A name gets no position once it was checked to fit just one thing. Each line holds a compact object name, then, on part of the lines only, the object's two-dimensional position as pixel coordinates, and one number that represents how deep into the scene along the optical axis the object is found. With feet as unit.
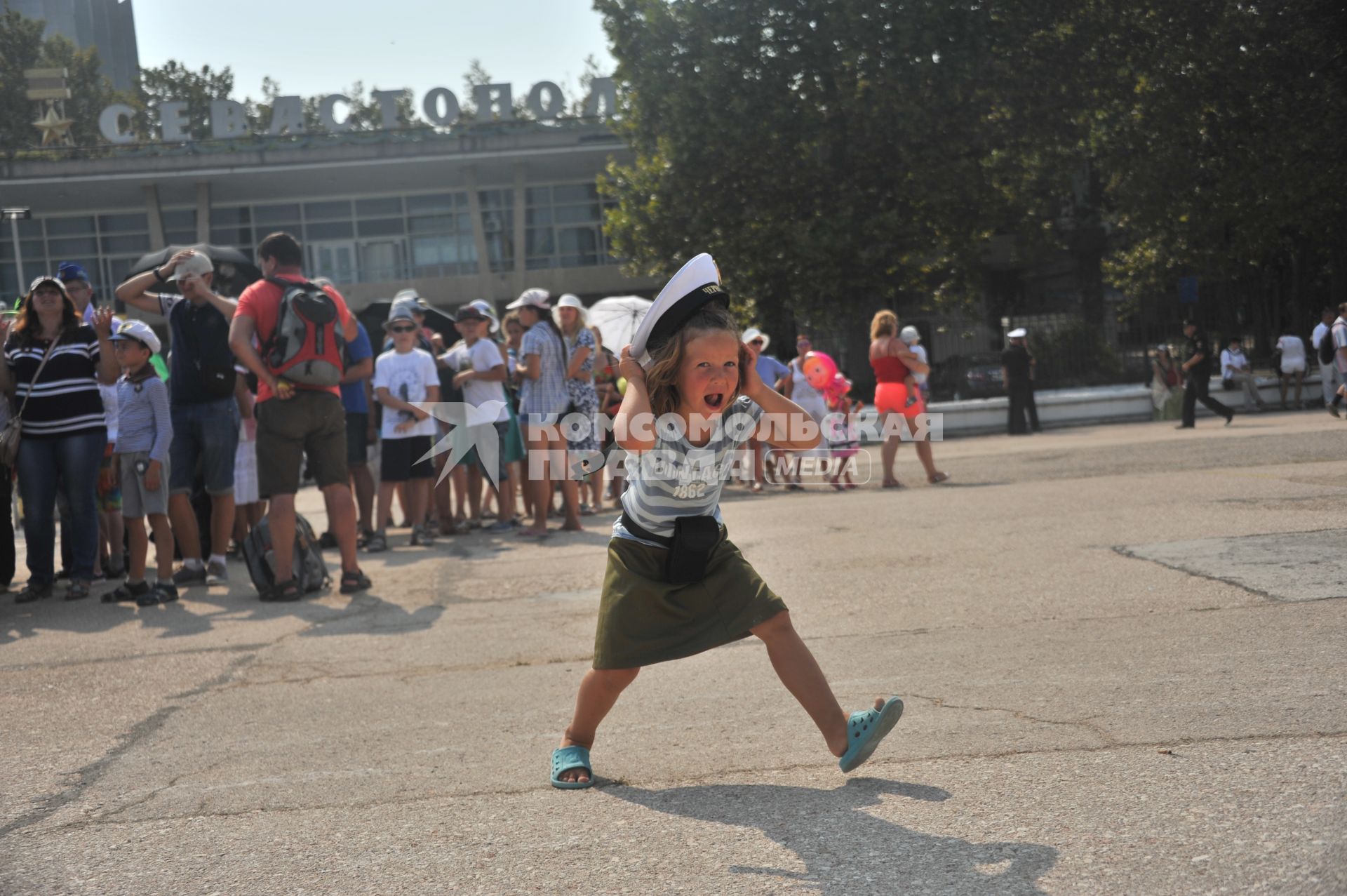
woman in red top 43.34
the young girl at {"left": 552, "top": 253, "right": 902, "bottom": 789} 11.76
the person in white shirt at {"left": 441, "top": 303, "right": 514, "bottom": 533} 35.06
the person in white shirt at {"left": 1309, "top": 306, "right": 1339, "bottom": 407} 63.03
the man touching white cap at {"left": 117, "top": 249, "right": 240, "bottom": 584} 26.58
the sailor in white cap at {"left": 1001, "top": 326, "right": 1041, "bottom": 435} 73.20
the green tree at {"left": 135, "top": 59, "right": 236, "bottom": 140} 232.53
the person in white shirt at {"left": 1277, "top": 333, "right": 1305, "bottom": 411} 76.54
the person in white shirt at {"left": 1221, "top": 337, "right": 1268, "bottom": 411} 78.69
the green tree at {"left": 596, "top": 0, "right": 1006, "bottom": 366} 95.50
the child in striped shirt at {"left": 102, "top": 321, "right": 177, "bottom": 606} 25.82
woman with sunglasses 26.18
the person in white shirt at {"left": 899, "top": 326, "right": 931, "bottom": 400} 48.39
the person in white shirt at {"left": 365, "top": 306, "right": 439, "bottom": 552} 33.71
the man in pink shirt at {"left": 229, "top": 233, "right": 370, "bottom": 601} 24.54
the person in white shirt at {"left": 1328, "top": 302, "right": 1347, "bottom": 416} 59.47
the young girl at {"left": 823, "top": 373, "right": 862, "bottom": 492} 47.09
